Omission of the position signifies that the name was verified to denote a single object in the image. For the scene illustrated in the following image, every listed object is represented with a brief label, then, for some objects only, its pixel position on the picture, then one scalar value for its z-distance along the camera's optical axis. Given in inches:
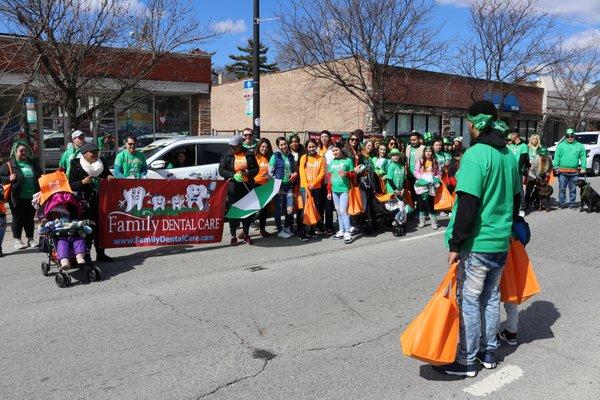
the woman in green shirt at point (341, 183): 339.0
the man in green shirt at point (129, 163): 370.3
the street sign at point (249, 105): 528.4
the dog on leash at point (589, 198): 467.2
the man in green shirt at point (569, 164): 478.0
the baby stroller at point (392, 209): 363.3
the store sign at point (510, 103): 1117.5
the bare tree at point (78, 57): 388.2
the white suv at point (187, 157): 413.1
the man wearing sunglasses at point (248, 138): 367.6
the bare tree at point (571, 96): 1332.4
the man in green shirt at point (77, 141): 312.7
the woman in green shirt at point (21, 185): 318.3
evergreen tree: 2963.3
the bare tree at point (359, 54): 767.1
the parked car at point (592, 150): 839.7
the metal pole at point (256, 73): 503.8
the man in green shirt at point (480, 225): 140.3
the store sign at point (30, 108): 507.4
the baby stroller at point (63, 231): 244.1
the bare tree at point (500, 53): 887.7
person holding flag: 328.2
